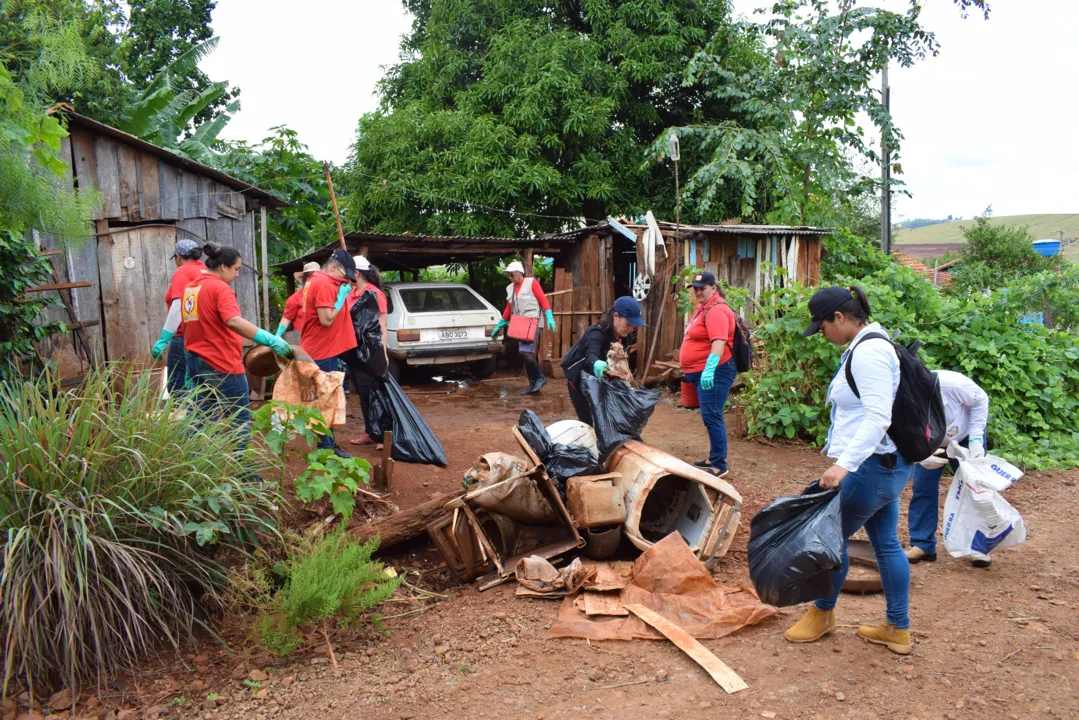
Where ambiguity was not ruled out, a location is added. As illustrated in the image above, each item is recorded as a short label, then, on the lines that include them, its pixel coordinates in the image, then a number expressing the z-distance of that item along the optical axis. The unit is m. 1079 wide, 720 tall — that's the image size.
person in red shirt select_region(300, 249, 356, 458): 5.76
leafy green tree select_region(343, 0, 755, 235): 13.67
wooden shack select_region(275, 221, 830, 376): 11.16
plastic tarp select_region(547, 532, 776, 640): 3.69
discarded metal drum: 4.52
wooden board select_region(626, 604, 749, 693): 3.18
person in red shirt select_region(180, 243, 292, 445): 4.87
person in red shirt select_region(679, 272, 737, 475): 5.71
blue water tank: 22.45
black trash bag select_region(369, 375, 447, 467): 5.73
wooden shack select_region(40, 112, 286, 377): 7.67
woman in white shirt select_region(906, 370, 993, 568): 4.25
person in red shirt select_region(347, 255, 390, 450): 6.15
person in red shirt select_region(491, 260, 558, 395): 10.36
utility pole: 14.70
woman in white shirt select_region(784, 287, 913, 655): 3.13
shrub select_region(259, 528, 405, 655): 3.49
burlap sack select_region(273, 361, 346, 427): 5.19
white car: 10.60
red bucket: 6.36
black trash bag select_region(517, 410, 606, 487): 4.80
